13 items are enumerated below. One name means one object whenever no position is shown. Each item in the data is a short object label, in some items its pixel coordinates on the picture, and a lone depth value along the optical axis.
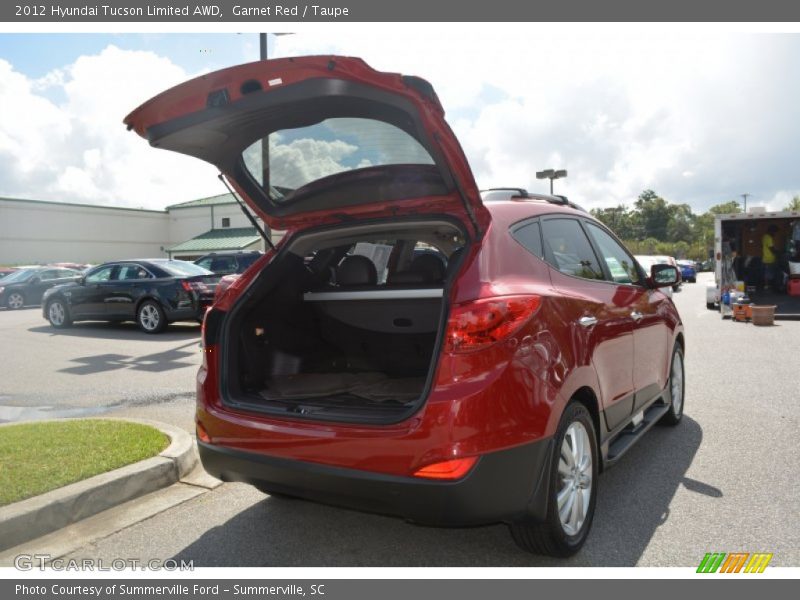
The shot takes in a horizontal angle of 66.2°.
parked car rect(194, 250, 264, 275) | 17.14
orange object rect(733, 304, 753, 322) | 13.16
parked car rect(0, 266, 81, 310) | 21.95
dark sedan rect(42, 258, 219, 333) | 12.36
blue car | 36.72
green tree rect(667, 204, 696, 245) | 93.50
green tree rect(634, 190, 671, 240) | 96.44
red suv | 2.57
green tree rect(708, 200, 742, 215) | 79.95
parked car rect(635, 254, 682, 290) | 26.98
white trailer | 13.53
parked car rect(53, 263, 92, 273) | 29.41
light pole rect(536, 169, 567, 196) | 21.28
